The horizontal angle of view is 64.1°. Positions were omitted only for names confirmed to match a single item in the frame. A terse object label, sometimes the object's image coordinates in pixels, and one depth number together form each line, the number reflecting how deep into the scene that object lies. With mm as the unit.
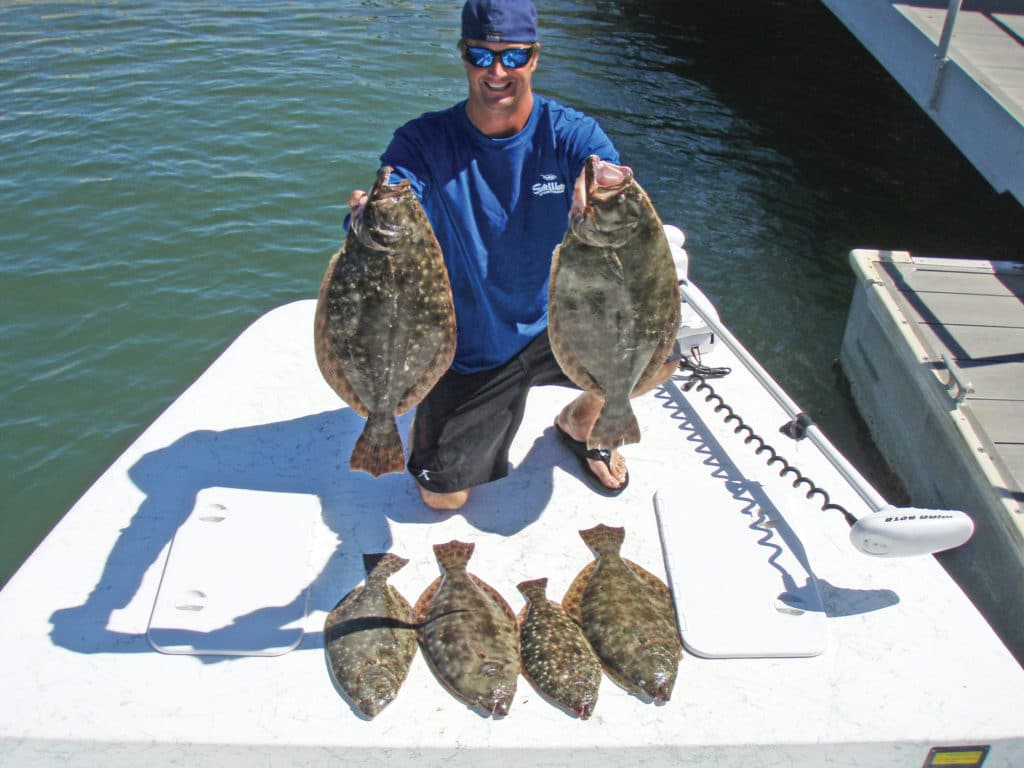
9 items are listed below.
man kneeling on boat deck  3660
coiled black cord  4340
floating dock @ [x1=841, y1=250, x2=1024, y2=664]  5172
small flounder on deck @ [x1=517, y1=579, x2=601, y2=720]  3377
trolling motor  3570
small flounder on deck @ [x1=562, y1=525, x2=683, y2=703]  3480
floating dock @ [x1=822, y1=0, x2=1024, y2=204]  7363
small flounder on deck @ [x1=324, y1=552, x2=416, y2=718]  3365
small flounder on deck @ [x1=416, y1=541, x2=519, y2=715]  3402
